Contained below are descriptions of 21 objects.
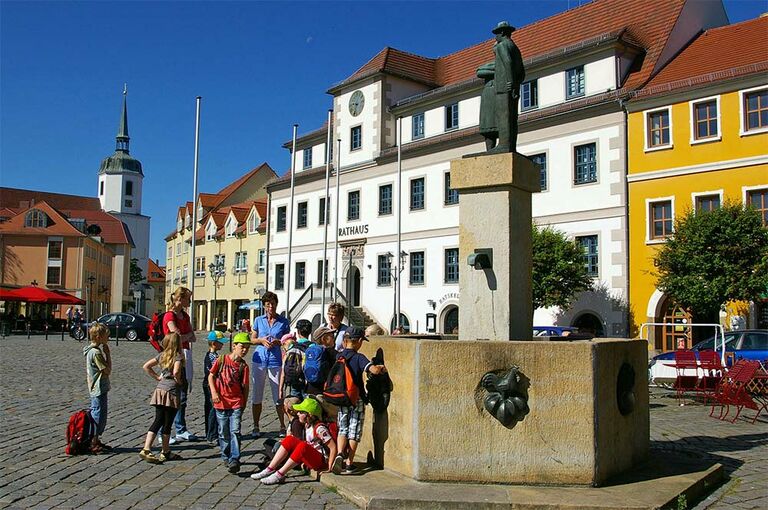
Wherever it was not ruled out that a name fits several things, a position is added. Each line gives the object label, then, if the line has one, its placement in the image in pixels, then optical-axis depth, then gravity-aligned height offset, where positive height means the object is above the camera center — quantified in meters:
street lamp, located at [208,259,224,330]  55.95 +3.42
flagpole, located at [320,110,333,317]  31.62 +5.39
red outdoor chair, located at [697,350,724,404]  13.84 -0.97
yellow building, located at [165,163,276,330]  53.84 +5.35
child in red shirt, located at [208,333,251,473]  7.98 -0.85
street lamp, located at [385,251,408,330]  34.34 +2.13
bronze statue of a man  8.34 +2.61
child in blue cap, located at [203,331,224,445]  9.41 -1.04
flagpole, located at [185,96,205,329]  23.61 +5.32
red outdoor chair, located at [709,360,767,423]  11.44 -1.05
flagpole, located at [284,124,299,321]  33.36 +4.73
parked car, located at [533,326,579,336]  21.53 -0.30
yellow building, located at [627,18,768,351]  24.48 +5.89
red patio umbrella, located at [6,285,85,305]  40.62 +1.04
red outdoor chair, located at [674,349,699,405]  14.94 -1.11
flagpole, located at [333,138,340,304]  34.37 +1.28
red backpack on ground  8.41 -1.31
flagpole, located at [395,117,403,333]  32.19 +2.29
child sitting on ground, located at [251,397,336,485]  7.40 -1.31
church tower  120.62 +19.28
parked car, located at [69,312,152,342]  38.47 -0.54
